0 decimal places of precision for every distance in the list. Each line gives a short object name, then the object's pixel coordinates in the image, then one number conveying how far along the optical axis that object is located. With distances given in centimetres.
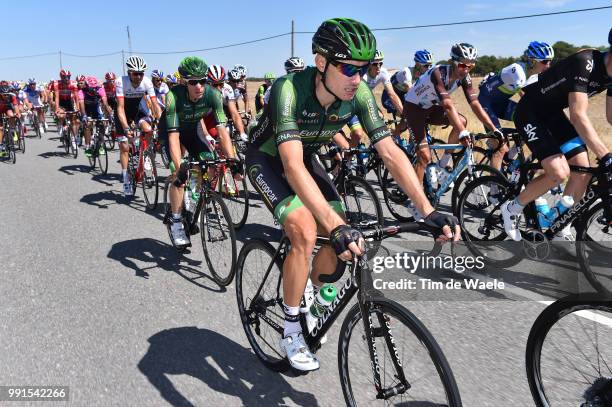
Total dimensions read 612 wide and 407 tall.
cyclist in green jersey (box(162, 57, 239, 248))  530
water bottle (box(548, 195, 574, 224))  442
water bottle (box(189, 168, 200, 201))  503
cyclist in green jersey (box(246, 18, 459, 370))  266
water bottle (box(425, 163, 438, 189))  657
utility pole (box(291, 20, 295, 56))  3628
